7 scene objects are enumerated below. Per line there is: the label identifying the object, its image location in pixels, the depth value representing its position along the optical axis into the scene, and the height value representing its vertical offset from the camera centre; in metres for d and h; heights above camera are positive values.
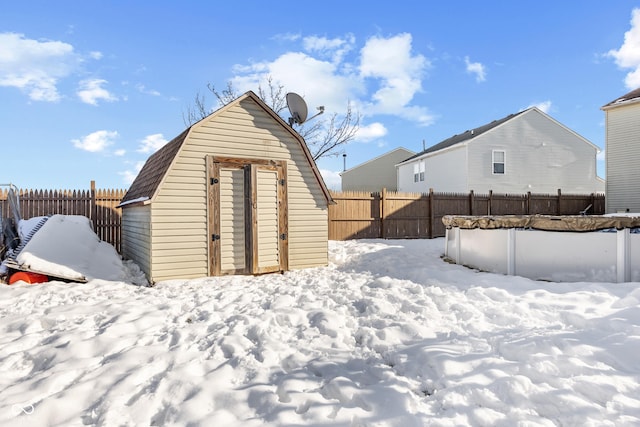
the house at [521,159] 19.16 +2.98
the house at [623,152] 15.62 +2.67
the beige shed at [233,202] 7.12 +0.24
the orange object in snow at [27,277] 6.79 -1.29
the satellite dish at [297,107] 9.35 +2.95
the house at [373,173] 29.42 +3.31
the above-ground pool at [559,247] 5.76 -0.71
